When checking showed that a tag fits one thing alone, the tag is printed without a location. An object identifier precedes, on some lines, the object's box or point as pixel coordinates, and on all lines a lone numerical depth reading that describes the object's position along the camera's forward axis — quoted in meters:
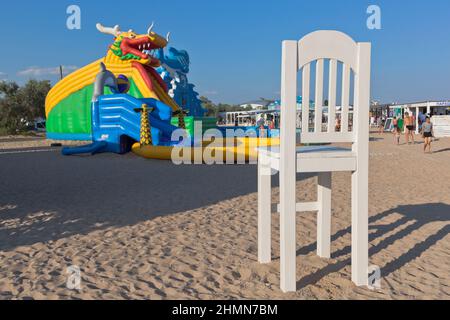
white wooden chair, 2.56
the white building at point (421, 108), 23.34
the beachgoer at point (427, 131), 12.27
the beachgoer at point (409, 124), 15.79
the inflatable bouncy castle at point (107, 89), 15.80
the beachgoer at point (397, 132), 16.12
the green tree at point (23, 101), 33.34
